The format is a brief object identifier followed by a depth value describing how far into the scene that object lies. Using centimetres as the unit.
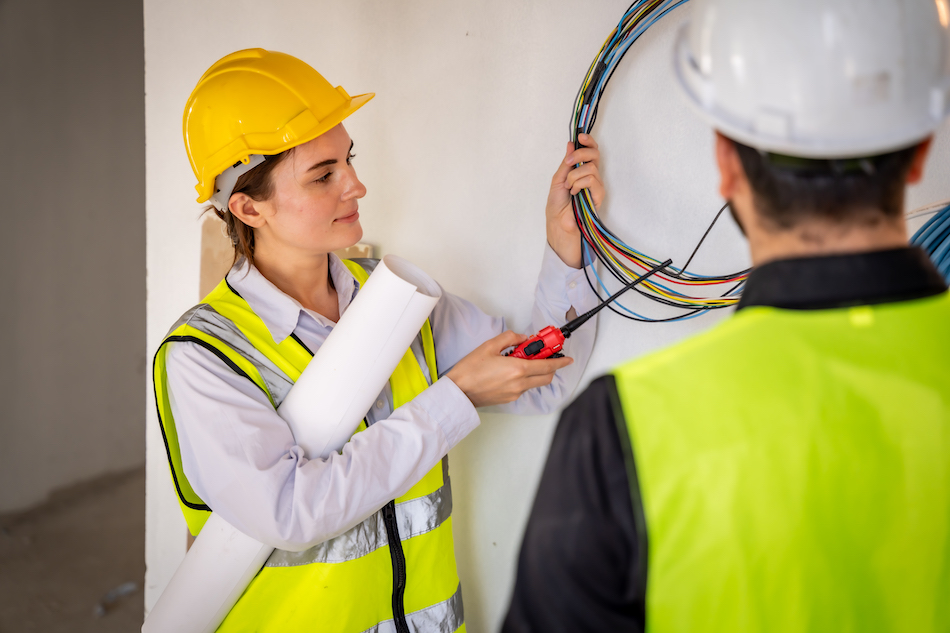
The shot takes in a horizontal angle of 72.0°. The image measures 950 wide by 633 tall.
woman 107
